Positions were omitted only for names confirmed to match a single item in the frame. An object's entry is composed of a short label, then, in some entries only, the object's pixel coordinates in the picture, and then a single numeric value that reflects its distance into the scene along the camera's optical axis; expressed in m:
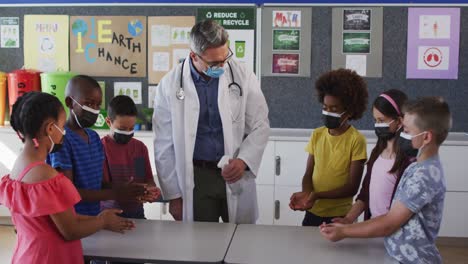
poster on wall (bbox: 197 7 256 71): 4.11
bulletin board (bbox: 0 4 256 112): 4.22
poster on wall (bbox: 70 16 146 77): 4.25
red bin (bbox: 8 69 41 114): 4.23
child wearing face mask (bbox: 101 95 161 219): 2.47
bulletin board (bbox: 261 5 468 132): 4.05
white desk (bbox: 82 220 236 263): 1.71
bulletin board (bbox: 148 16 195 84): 4.21
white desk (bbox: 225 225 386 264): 1.72
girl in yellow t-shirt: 2.33
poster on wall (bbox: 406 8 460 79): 4.00
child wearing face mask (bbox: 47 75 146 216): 2.01
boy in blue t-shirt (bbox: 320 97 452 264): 1.65
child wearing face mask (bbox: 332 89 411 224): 2.06
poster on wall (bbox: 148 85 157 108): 4.31
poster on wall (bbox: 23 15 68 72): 4.33
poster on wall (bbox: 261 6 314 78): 4.09
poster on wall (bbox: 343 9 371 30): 4.05
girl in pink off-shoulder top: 1.59
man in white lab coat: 2.31
